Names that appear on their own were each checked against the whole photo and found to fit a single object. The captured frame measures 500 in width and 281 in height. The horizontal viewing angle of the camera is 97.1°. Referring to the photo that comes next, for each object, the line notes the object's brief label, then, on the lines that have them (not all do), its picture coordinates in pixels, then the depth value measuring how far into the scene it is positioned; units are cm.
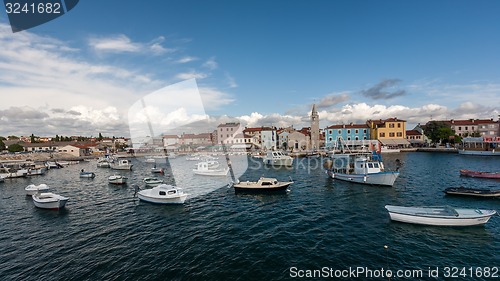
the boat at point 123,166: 5993
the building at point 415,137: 9749
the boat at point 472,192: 2403
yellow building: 9281
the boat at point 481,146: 6500
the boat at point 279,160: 5737
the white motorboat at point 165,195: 2500
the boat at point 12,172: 5131
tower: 9461
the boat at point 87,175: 4725
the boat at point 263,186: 2928
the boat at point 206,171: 4367
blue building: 9581
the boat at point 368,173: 3064
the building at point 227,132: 12738
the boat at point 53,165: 6857
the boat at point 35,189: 3153
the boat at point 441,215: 1681
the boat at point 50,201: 2444
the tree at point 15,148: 11194
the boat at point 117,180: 3878
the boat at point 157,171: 5102
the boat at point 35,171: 5566
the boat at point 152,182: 3651
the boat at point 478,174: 3403
